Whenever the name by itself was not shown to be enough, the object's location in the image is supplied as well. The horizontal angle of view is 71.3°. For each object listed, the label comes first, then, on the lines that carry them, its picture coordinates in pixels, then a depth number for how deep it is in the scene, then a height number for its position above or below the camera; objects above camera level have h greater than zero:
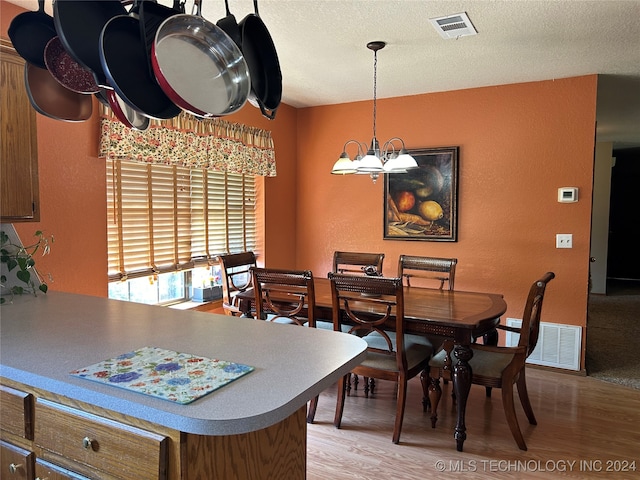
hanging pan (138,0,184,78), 1.08 +0.51
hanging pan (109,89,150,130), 1.28 +0.30
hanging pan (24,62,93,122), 1.39 +0.37
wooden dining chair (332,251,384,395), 3.81 -0.39
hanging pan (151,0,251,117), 1.07 +0.38
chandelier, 2.87 +0.35
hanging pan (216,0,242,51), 1.33 +0.56
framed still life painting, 4.21 +0.16
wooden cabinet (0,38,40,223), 1.90 +0.29
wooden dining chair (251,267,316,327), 2.68 -0.51
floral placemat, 1.04 -0.41
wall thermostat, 3.75 +0.20
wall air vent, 3.78 -1.11
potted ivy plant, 1.95 -0.26
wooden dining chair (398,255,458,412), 3.45 -0.39
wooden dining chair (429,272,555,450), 2.45 -0.85
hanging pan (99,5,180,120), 1.02 +0.34
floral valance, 2.87 +0.53
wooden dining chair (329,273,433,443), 2.49 -0.65
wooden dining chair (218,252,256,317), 3.36 -0.48
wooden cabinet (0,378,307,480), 1.00 -0.59
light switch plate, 3.79 -0.19
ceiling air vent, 2.57 +1.14
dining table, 2.44 -0.59
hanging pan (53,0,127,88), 1.03 +0.44
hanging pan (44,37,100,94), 1.30 +0.42
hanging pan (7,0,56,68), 1.29 +0.52
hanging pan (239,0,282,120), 1.36 +0.47
